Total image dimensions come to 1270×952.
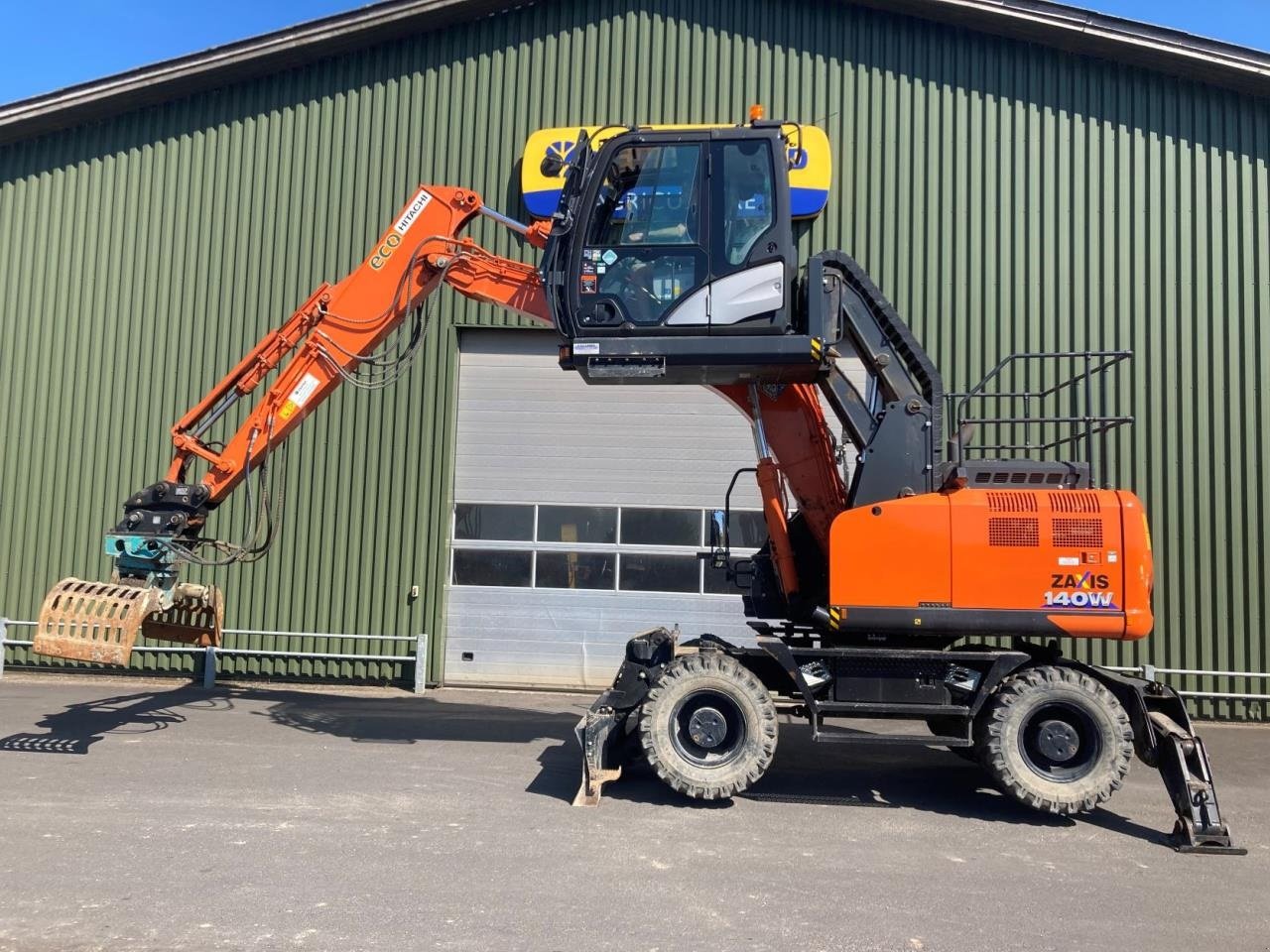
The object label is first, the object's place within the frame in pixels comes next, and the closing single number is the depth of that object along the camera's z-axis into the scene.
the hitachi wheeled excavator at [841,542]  7.22
